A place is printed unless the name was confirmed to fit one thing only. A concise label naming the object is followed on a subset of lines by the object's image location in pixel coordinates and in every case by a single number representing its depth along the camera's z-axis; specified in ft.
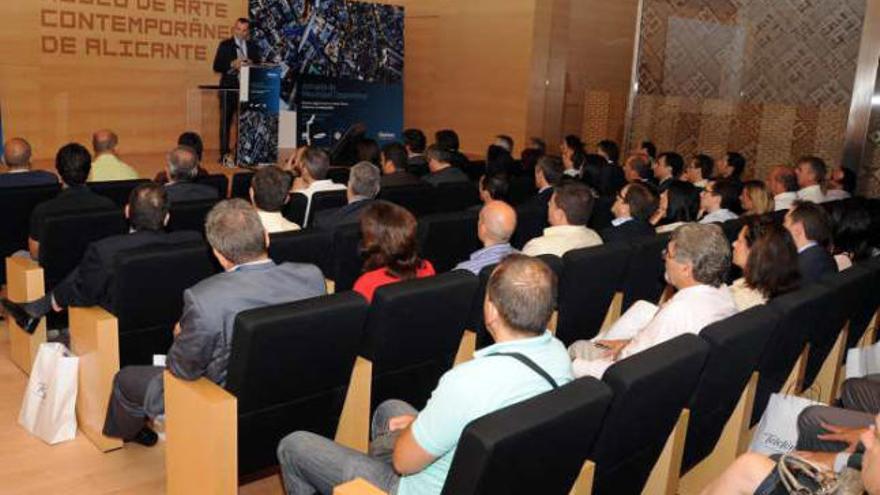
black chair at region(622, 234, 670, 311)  14.14
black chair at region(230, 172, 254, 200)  19.17
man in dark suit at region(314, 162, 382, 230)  15.60
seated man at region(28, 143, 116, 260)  14.58
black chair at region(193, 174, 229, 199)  18.21
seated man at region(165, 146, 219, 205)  16.49
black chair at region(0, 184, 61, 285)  15.10
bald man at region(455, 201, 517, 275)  12.78
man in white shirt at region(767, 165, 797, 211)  21.29
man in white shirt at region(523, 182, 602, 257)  14.38
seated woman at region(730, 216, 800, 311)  11.23
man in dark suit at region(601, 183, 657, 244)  16.28
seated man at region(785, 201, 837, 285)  13.64
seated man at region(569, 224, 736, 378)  9.96
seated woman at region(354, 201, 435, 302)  11.16
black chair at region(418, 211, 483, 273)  15.10
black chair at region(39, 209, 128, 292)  12.76
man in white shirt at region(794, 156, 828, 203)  22.59
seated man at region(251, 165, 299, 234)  13.74
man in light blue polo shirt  6.76
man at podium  33.55
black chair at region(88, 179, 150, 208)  16.58
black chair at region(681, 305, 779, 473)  8.57
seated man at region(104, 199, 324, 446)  8.93
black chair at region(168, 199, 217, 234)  14.62
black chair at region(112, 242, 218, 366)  10.55
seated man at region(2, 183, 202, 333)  11.10
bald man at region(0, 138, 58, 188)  16.66
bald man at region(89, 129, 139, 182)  19.57
